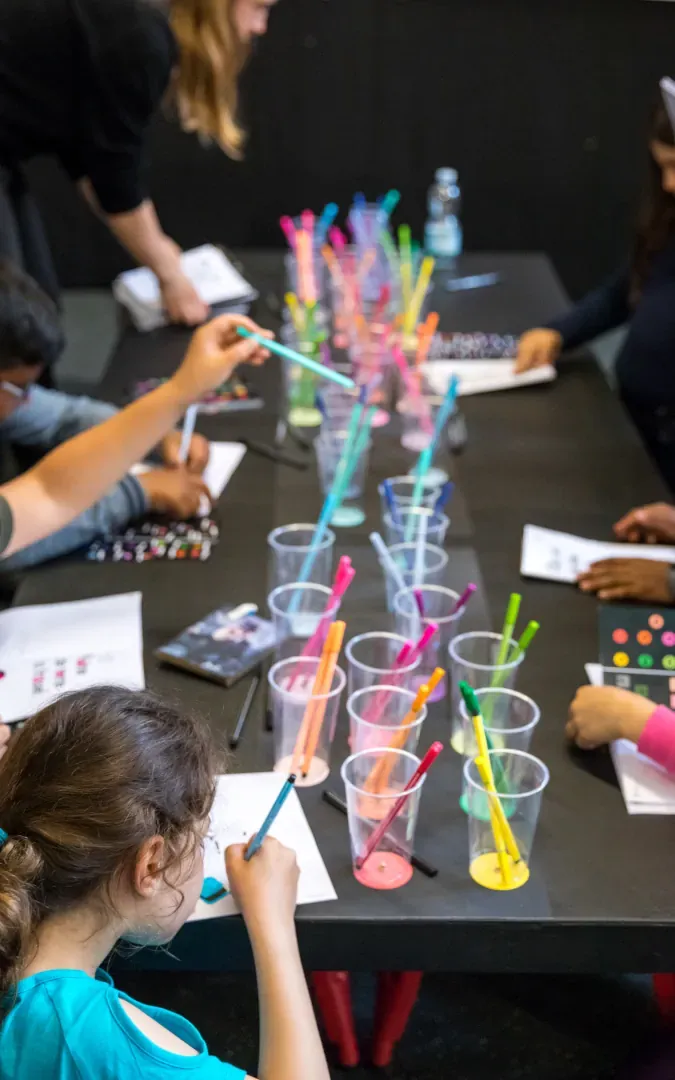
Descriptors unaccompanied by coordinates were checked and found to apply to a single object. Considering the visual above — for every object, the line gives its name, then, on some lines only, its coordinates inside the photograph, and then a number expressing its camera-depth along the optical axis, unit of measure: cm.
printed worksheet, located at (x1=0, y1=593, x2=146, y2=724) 127
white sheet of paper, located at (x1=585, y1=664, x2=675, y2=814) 112
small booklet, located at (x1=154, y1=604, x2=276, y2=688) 130
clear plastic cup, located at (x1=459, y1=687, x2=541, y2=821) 117
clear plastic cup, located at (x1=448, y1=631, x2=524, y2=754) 121
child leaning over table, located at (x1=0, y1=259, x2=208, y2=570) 159
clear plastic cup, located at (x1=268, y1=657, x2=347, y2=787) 115
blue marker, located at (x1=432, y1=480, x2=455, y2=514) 152
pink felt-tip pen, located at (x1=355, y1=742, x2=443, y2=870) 97
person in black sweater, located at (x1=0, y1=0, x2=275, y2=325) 197
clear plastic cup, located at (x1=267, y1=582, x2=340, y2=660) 132
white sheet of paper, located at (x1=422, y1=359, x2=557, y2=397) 213
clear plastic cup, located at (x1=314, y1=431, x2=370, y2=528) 169
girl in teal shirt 82
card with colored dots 128
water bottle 281
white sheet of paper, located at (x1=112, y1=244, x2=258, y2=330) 240
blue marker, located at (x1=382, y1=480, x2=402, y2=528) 151
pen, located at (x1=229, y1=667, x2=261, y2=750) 120
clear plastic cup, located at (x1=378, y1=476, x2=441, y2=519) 166
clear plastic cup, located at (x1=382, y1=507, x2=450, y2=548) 149
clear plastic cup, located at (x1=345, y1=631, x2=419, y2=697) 121
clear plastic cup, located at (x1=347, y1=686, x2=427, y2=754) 111
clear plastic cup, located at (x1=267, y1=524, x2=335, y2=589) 144
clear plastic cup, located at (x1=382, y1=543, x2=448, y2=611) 143
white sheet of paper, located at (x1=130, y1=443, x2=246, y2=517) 176
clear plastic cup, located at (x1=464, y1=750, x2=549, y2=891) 103
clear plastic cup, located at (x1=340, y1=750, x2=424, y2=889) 103
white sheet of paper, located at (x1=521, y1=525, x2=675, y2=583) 154
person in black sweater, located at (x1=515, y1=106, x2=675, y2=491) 209
